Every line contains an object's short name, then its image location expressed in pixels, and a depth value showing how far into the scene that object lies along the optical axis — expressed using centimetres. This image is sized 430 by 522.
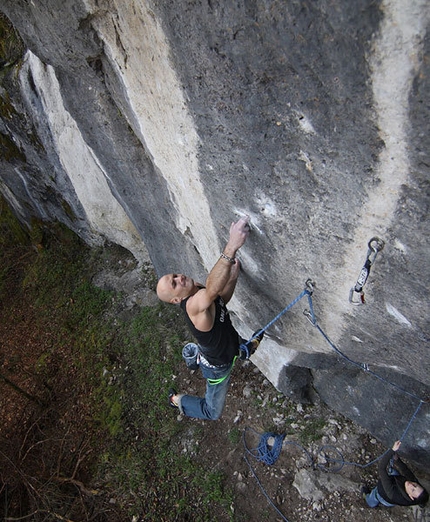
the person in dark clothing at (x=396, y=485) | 350
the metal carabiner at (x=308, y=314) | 332
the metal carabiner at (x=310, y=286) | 294
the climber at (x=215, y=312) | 297
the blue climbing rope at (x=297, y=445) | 377
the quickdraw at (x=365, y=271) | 223
